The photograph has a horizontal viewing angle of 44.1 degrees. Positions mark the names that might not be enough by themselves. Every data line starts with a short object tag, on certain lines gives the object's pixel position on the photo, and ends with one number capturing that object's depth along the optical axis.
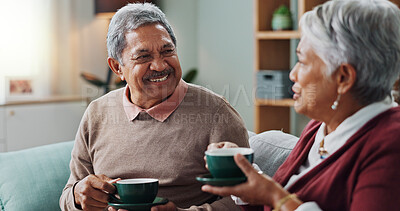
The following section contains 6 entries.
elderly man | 1.69
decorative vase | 3.48
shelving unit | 3.57
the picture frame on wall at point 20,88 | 4.21
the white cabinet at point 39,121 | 3.92
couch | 1.87
